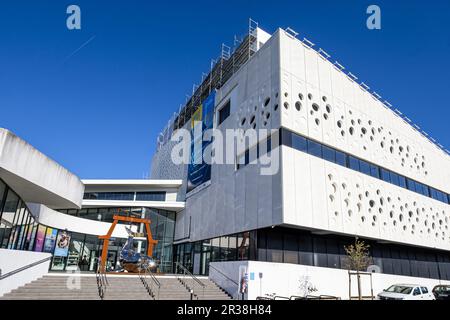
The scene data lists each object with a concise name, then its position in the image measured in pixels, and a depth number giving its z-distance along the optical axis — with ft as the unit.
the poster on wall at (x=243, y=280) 64.23
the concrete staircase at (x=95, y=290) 45.85
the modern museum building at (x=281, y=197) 70.85
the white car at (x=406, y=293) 61.26
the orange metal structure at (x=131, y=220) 76.69
